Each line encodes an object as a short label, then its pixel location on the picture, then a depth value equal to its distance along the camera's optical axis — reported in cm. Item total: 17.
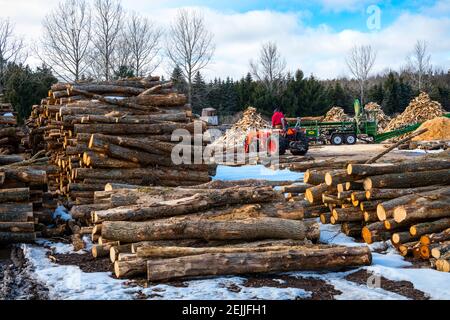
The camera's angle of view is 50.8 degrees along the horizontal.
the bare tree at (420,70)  5122
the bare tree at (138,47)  3969
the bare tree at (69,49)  3562
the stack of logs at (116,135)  1102
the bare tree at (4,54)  3647
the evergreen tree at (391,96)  4666
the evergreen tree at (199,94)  4291
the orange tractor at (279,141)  2062
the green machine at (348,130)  2708
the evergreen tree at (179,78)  4197
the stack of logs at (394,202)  737
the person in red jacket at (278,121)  2017
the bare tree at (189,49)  4003
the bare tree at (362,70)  4200
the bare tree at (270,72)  4820
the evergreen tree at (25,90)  3244
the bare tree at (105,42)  3700
